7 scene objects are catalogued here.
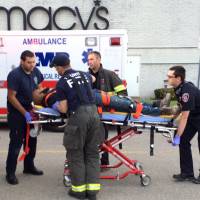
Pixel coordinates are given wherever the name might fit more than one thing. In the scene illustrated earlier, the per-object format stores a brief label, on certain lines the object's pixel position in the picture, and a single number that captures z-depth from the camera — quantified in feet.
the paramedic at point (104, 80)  20.07
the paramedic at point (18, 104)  18.52
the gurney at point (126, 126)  17.69
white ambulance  32.24
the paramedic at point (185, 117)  18.15
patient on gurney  17.33
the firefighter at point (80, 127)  16.48
